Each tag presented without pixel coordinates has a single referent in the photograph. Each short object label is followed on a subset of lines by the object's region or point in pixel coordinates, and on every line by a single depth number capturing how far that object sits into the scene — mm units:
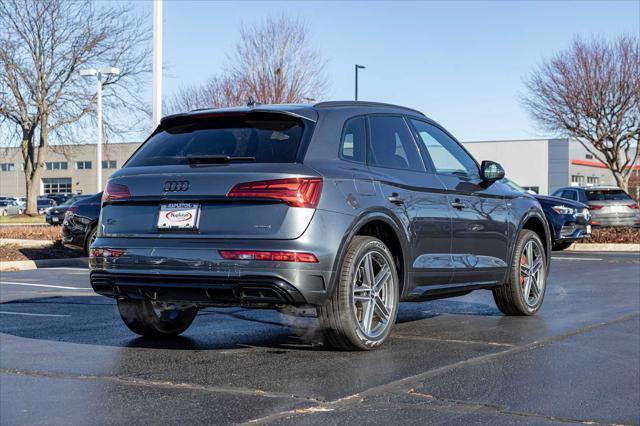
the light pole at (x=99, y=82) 33219
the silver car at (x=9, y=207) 67938
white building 78062
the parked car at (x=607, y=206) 23906
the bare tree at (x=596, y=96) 37344
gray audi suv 5617
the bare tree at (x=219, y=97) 43016
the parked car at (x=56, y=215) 36719
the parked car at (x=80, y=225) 15562
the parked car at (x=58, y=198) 64712
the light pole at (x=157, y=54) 18234
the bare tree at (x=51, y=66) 37719
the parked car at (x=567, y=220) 18531
